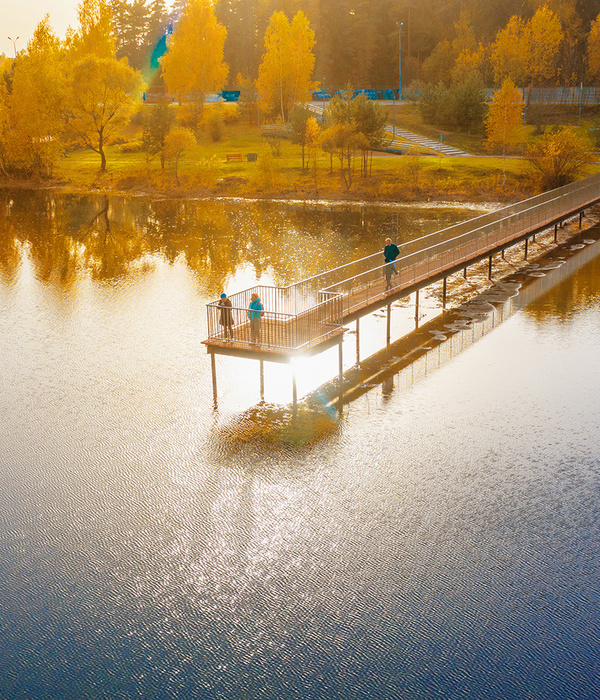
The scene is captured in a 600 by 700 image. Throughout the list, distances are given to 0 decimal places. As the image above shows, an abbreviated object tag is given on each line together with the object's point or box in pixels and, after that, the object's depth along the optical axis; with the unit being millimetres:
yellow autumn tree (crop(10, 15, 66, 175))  69000
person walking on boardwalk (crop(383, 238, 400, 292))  23688
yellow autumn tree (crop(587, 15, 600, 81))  81375
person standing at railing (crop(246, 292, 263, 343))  19094
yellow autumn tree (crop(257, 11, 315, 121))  77688
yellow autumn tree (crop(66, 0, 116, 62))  79250
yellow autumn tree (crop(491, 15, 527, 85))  77000
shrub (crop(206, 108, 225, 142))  75812
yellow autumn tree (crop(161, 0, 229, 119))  78812
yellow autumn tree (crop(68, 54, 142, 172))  67062
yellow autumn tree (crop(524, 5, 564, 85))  76562
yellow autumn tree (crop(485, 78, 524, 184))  55812
